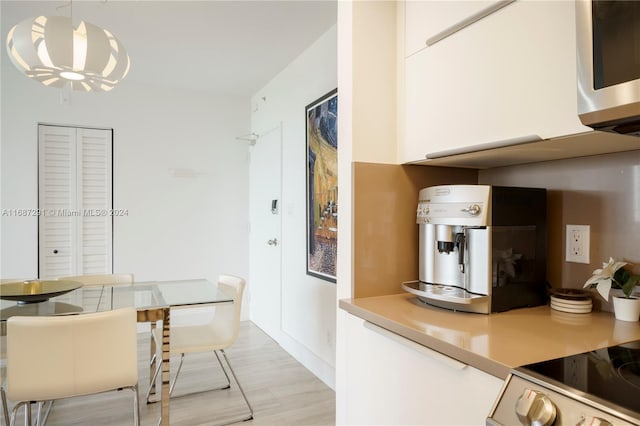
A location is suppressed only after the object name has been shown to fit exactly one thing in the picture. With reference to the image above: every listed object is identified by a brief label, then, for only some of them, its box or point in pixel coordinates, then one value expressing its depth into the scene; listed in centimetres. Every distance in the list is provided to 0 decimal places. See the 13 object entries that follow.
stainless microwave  82
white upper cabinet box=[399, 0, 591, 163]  109
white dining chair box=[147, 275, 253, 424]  236
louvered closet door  371
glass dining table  205
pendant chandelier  177
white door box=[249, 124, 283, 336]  384
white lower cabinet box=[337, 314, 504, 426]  100
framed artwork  284
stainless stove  68
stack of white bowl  129
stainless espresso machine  133
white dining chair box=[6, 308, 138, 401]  165
